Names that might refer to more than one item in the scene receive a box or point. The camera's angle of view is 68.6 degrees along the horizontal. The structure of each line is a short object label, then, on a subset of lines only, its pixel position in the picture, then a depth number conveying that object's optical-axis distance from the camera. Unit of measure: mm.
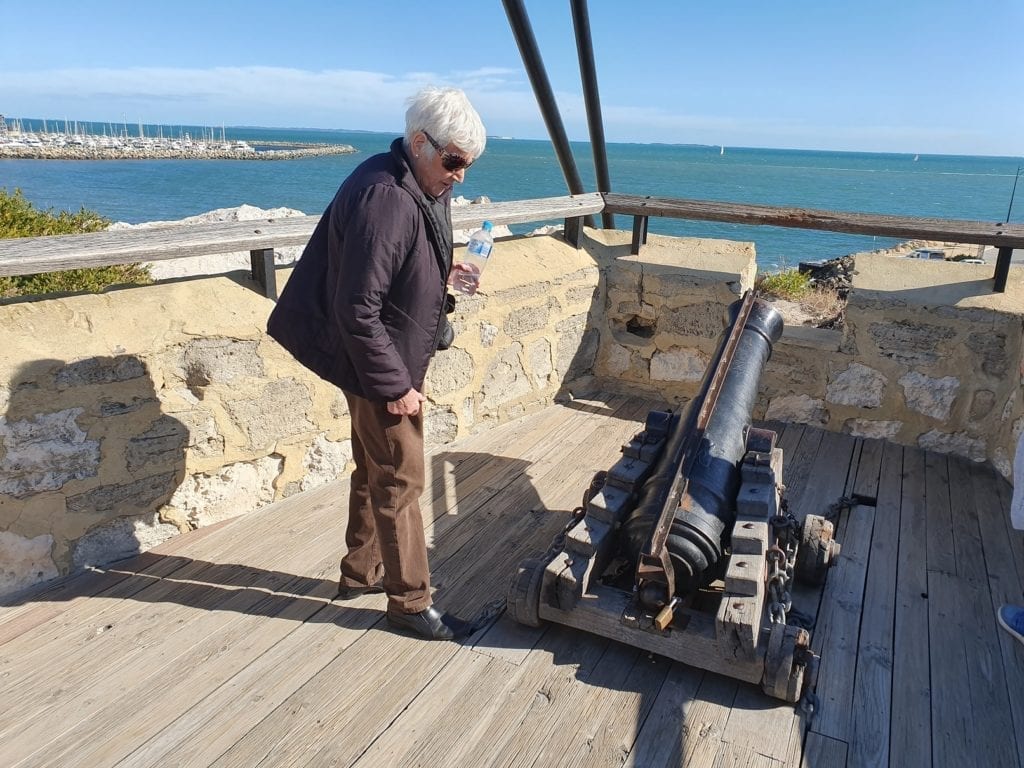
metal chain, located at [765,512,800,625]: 2434
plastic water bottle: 2691
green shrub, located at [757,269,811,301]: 11773
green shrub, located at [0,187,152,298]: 6000
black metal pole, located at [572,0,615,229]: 4074
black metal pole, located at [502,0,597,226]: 3953
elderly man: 2121
